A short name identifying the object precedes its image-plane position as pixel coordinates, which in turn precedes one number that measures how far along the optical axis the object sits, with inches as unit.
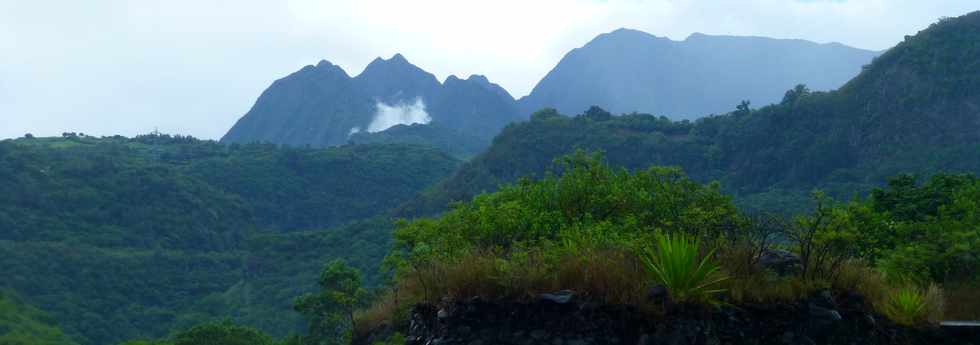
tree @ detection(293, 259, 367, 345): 1027.3
